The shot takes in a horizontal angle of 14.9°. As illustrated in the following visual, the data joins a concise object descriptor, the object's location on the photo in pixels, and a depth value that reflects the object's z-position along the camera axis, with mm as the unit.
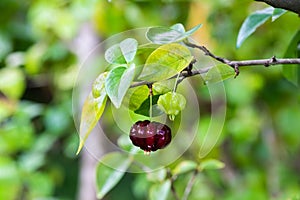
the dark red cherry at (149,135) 632
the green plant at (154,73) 611
